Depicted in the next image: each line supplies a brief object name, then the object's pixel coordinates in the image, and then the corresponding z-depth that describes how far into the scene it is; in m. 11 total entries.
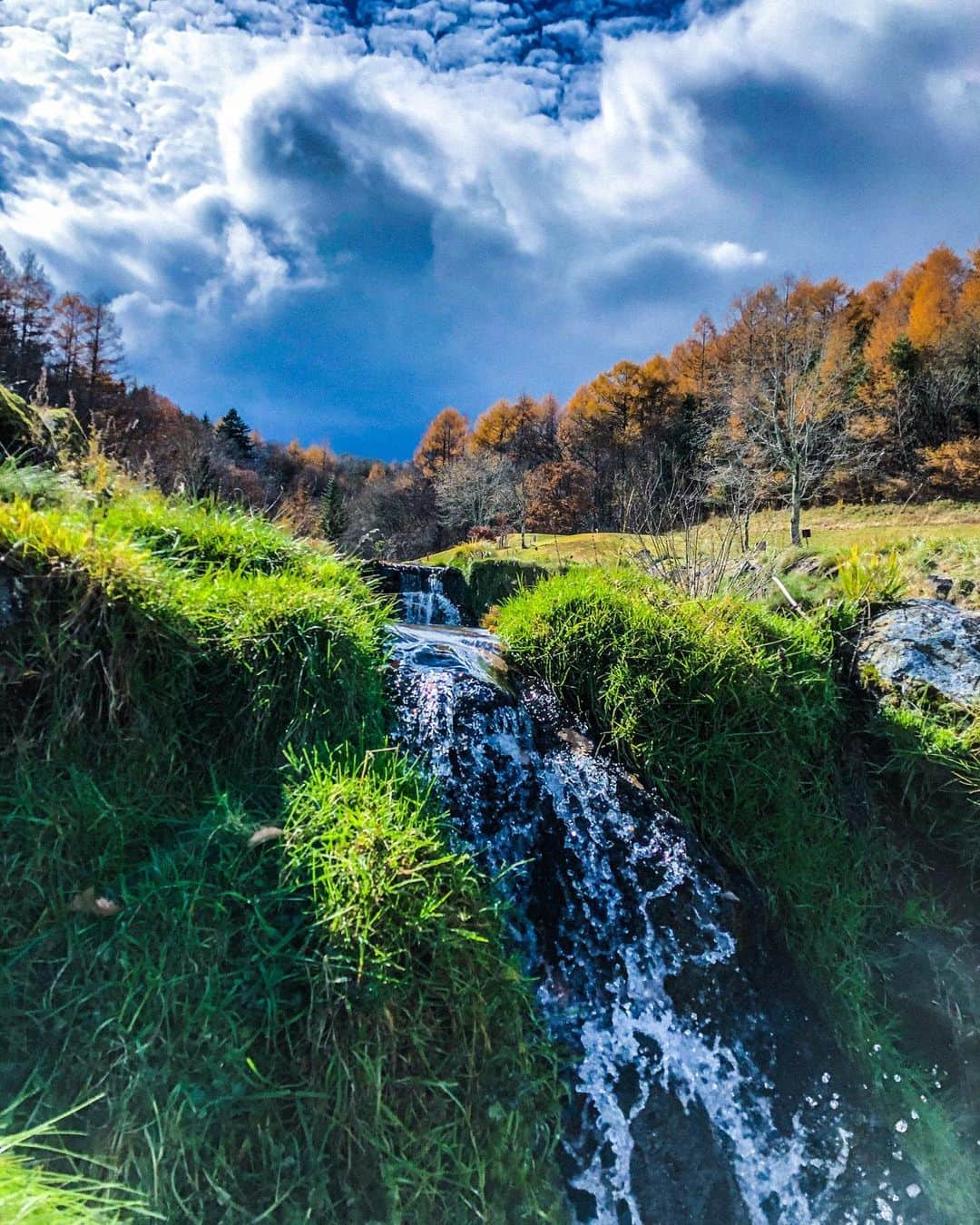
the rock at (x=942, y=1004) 2.71
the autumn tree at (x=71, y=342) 33.47
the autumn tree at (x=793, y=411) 23.05
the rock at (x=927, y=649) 3.89
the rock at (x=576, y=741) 3.49
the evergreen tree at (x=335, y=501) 30.64
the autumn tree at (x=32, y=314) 31.92
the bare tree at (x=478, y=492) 36.84
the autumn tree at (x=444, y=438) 60.78
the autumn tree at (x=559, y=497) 38.09
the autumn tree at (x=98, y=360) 34.47
